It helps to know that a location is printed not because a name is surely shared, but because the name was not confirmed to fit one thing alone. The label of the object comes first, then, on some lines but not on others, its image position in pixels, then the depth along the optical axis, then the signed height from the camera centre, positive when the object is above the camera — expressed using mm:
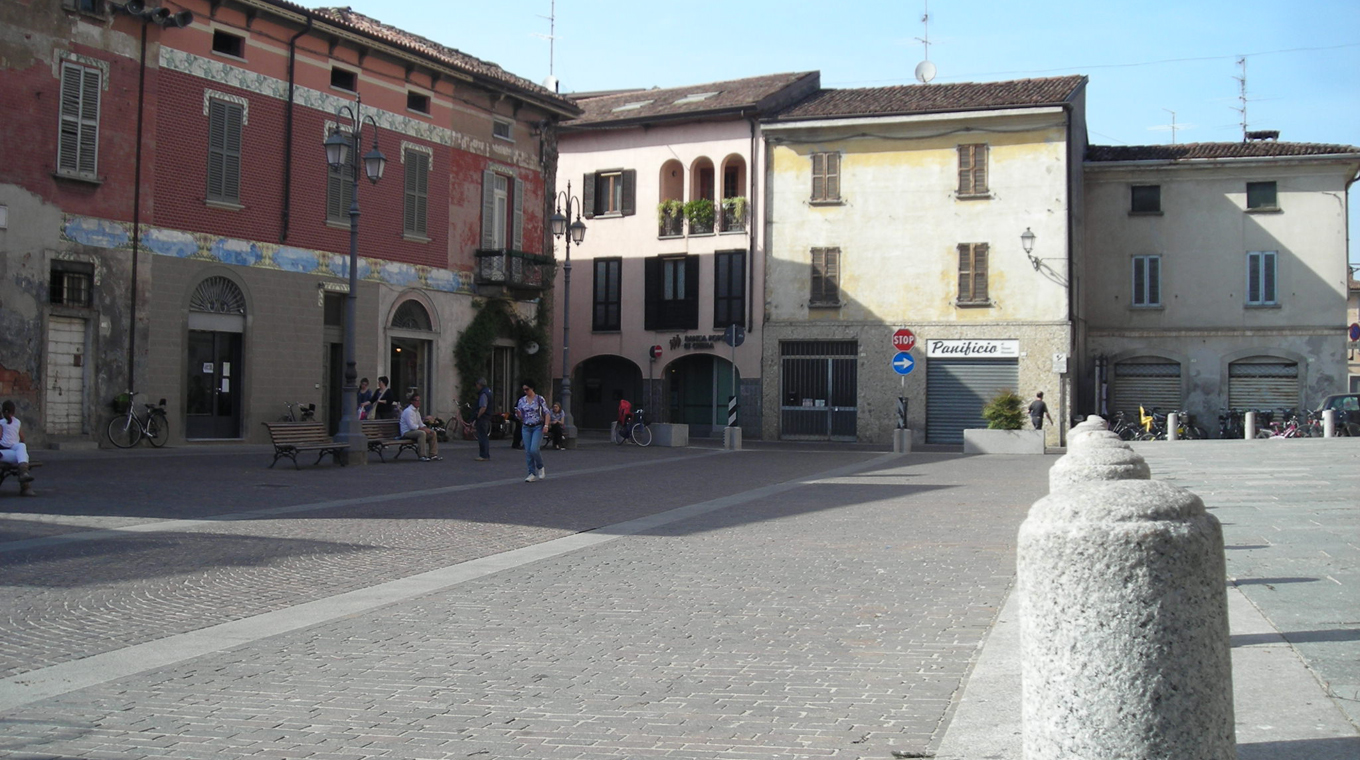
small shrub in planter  29922 +18
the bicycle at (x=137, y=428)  23078 -511
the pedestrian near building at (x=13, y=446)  13984 -535
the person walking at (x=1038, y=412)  32719 +35
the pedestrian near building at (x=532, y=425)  18297 -275
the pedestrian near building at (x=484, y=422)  23484 -309
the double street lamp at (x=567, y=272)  29672 +3452
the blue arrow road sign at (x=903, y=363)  29188 +1164
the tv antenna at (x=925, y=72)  43469 +12259
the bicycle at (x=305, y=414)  26906 -227
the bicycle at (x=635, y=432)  31766 -640
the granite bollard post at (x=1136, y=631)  3072 -557
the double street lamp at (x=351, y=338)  21016 +1185
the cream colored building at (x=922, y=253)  35844 +4887
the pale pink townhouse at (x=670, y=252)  39531 +5239
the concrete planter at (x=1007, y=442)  29625 -727
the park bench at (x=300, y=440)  19688 -614
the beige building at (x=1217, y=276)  37531 +4448
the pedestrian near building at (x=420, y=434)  22875 -540
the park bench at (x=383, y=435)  22375 -561
